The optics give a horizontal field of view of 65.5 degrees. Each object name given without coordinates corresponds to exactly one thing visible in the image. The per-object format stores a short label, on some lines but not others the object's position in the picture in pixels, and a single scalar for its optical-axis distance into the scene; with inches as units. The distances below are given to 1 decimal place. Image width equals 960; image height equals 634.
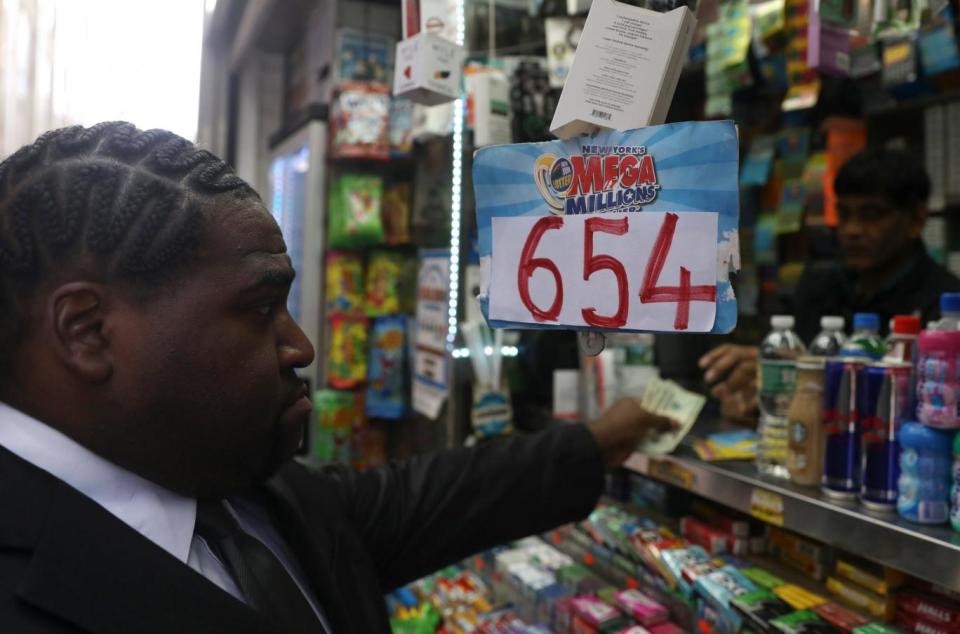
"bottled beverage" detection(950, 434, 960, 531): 40.7
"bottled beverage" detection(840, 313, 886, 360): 51.4
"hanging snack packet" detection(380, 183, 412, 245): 130.0
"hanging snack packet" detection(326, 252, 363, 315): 131.9
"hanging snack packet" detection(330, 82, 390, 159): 123.1
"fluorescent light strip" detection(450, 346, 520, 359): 86.7
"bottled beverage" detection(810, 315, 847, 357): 58.1
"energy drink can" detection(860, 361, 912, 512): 44.7
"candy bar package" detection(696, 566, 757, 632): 50.9
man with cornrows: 32.8
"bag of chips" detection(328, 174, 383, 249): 127.9
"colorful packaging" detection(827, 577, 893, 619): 48.3
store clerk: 87.0
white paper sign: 28.6
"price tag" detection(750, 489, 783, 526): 50.4
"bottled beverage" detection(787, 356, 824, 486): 51.6
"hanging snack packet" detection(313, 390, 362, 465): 127.3
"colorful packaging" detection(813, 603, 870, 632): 47.6
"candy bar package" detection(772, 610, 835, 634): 46.8
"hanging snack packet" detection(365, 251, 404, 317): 130.4
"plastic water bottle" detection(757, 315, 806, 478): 56.3
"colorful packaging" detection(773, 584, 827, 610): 50.4
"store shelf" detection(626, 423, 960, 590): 39.7
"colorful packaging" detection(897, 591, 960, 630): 43.9
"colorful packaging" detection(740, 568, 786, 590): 54.0
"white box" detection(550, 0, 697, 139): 29.0
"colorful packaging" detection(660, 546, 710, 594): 56.7
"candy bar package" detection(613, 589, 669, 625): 59.2
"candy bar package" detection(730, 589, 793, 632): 48.3
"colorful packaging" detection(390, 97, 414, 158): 117.3
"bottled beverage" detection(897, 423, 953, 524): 41.8
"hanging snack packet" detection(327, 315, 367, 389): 130.0
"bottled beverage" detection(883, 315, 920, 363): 47.6
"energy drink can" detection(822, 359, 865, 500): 47.4
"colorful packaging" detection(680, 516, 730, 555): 61.7
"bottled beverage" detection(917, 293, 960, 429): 41.1
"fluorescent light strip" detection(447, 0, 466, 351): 83.4
